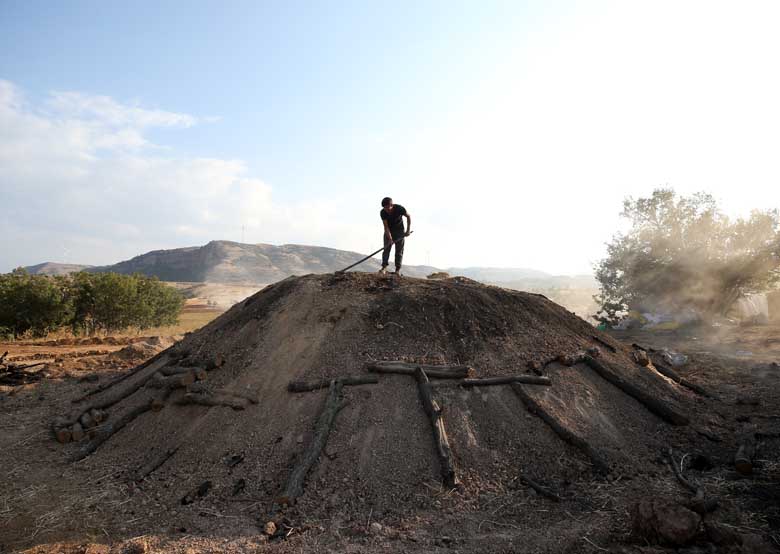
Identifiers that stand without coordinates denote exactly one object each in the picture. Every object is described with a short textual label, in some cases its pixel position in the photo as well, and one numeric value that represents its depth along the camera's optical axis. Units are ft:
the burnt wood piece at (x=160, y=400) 19.75
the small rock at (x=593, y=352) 22.62
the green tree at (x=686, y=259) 55.62
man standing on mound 27.12
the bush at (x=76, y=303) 50.93
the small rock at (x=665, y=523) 11.25
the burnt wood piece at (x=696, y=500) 12.59
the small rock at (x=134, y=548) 11.92
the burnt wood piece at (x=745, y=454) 16.02
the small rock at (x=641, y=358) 24.90
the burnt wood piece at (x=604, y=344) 25.13
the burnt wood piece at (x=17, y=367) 30.53
